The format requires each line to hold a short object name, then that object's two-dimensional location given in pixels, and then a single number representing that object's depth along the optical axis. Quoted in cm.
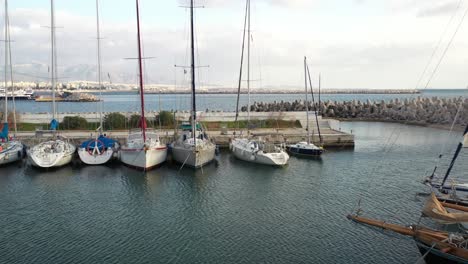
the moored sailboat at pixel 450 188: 2050
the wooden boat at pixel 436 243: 1428
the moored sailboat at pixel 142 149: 3225
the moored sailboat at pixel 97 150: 3416
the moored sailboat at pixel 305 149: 3762
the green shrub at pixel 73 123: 4592
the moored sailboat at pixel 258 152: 3412
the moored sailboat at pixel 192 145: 3294
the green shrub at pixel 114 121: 4641
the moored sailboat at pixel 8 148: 3366
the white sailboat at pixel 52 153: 3231
